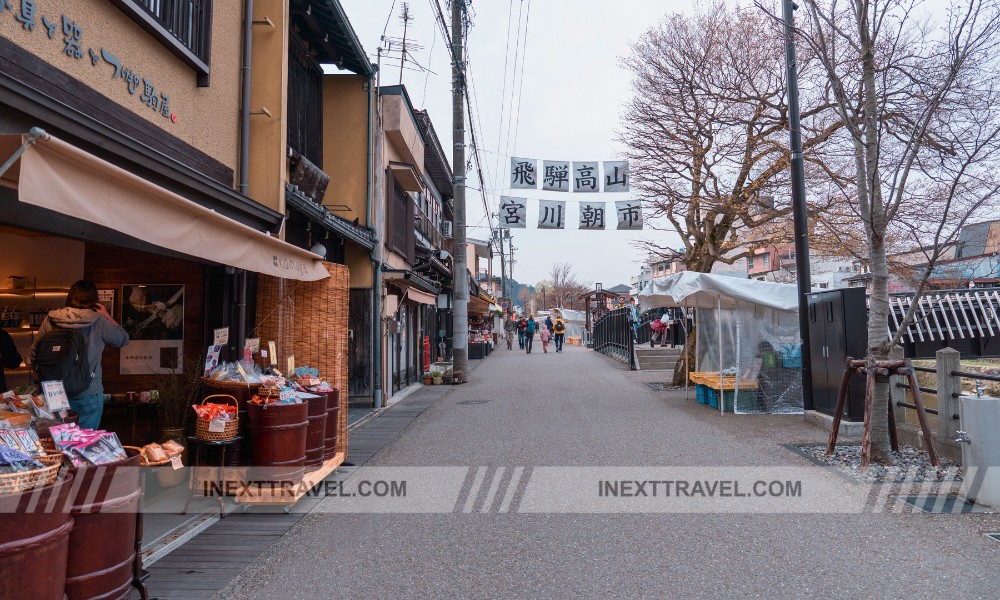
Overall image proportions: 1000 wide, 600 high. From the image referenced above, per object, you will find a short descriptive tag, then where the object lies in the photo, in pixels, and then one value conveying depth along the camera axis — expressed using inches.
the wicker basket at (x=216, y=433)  193.2
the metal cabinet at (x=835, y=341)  337.1
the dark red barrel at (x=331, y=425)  249.0
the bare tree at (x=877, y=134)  248.4
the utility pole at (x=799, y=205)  379.9
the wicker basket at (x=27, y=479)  101.8
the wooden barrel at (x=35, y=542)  99.3
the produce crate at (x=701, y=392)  470.0
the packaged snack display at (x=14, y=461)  107.3
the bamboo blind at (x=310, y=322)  268.7
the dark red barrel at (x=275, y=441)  202.5
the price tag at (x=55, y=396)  150.6
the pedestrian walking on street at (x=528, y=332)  1207.6
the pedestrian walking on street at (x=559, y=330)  1155.3
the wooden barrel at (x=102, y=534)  116.8
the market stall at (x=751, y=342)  424.8
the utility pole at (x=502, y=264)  1745.8
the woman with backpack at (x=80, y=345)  181.0
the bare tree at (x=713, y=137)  493.7
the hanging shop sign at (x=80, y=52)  149.4
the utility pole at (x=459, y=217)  650.2
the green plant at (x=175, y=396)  221.0
